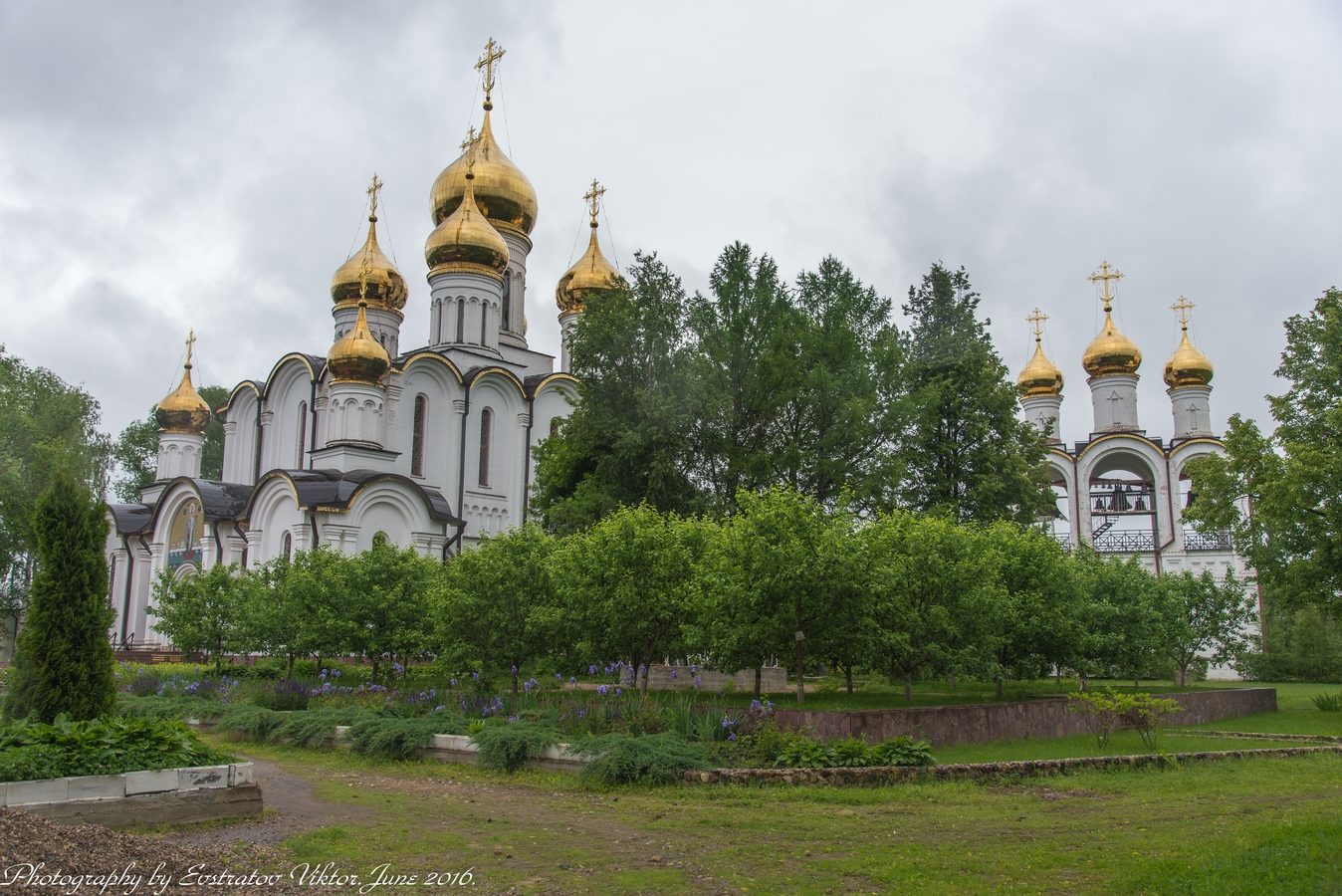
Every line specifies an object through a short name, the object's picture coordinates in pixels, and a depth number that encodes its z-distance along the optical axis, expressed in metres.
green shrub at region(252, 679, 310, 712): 16.30
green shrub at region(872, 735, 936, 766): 11.00
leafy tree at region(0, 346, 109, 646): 31.45
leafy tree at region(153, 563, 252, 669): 22.31
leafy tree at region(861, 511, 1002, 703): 14.03
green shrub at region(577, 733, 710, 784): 10.60
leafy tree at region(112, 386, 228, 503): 51.97
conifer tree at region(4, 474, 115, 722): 10.51
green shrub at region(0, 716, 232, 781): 8.17
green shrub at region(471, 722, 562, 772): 11.64
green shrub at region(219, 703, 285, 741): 14.84
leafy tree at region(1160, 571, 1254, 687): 24.42
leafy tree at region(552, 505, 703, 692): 14.56
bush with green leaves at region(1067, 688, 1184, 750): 13.32
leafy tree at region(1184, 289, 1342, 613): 19.56
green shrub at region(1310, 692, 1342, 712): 20.56
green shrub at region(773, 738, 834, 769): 10.88
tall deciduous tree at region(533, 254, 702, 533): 21.66
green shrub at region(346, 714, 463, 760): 12.72
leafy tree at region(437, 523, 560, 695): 15.75
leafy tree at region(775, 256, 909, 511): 21.38
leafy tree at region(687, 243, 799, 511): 21.80
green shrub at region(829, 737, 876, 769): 10.95
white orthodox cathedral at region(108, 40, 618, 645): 31.53
